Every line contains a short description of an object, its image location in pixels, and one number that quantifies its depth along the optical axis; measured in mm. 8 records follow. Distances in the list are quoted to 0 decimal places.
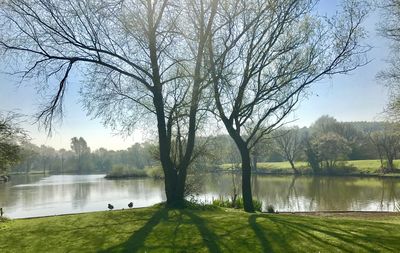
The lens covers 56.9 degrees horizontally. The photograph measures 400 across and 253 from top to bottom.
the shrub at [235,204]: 20016
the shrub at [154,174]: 49906
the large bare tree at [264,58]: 14523
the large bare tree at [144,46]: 12211
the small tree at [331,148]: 63562
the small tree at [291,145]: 72438
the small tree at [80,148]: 112688
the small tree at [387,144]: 61128
